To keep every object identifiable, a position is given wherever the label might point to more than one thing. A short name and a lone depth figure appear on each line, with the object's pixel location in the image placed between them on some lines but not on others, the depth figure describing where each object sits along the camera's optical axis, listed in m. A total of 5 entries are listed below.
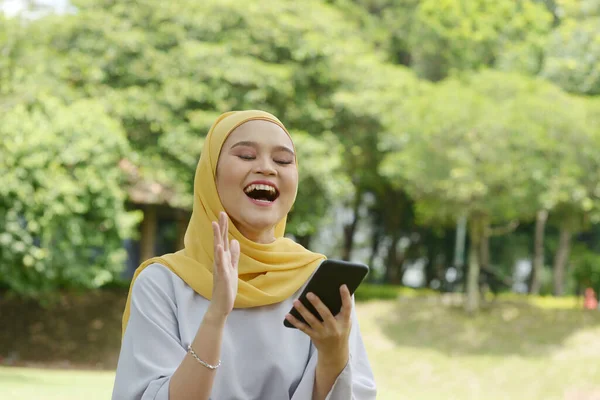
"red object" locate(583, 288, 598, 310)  19.55
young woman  2.10
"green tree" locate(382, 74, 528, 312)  17.53
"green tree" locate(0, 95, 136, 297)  15.00
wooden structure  19.54
